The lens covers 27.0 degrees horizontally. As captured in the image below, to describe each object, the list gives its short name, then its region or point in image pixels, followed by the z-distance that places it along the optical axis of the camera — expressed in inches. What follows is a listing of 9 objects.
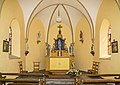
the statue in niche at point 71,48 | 692.7
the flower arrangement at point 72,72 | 372.3
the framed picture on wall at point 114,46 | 406.9
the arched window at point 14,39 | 499.0
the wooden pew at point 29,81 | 238.2
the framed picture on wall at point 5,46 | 400.6
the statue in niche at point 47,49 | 689.5
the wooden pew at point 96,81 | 239.3
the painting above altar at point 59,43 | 717.3
